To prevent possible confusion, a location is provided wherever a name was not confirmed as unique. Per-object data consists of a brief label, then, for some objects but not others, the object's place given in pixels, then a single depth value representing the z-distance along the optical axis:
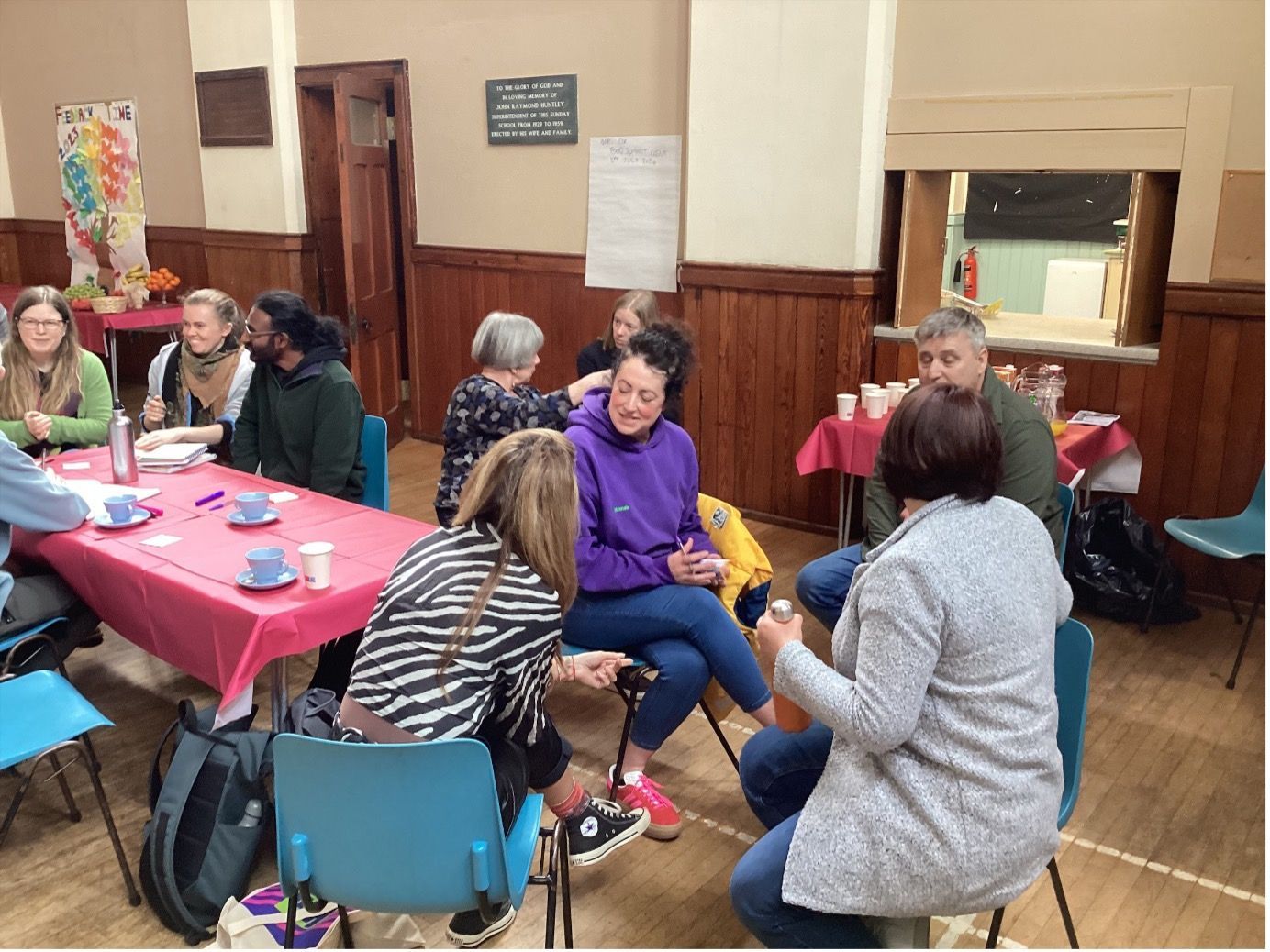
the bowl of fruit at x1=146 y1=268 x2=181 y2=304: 7.12
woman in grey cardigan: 1.48
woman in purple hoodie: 2.53
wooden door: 5.70
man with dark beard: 3.18
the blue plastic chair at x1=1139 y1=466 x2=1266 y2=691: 3.41
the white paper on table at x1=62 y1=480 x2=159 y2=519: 2.80
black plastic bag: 3.82
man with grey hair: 2.79
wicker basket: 6.53
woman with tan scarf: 3.61
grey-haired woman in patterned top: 3.06
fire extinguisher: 6.80
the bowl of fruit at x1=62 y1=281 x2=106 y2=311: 6.62
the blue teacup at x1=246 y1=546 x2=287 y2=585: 2.22
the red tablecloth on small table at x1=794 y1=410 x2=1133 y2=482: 3.79
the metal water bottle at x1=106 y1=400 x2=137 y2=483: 2.95
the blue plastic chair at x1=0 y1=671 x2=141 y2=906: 2.12
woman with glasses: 3.62
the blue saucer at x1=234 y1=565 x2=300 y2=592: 2.22
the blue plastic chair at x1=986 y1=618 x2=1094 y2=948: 1.86
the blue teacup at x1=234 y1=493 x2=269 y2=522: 2.67
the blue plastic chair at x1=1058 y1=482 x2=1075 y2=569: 2.95
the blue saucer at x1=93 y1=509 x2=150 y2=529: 2.63
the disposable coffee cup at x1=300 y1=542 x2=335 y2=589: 2.21
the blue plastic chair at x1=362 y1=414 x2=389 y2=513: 3.41
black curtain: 6.28
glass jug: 3.92
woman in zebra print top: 1.77
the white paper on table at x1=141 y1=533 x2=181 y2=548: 2.52
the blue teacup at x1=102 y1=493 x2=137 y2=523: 2.63
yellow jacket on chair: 2.82
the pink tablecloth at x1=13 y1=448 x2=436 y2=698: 2.15
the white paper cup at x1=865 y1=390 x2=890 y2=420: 4.02
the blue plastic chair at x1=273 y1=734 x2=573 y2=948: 1.54
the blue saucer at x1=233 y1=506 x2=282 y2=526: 2.66
